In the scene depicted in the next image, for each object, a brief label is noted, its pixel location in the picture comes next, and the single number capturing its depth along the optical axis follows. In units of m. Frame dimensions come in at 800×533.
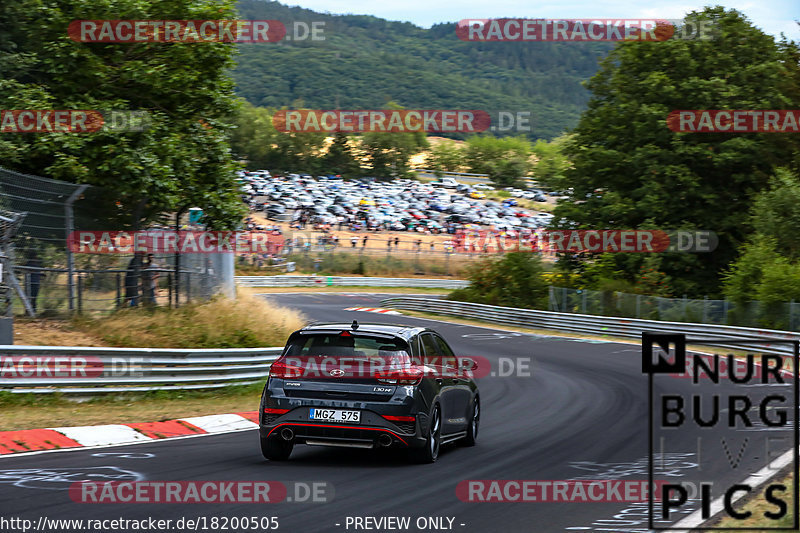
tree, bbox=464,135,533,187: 146.43
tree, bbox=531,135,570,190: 153.38
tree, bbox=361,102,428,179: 136.00
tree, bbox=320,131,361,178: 134.88
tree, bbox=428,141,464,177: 161.50
